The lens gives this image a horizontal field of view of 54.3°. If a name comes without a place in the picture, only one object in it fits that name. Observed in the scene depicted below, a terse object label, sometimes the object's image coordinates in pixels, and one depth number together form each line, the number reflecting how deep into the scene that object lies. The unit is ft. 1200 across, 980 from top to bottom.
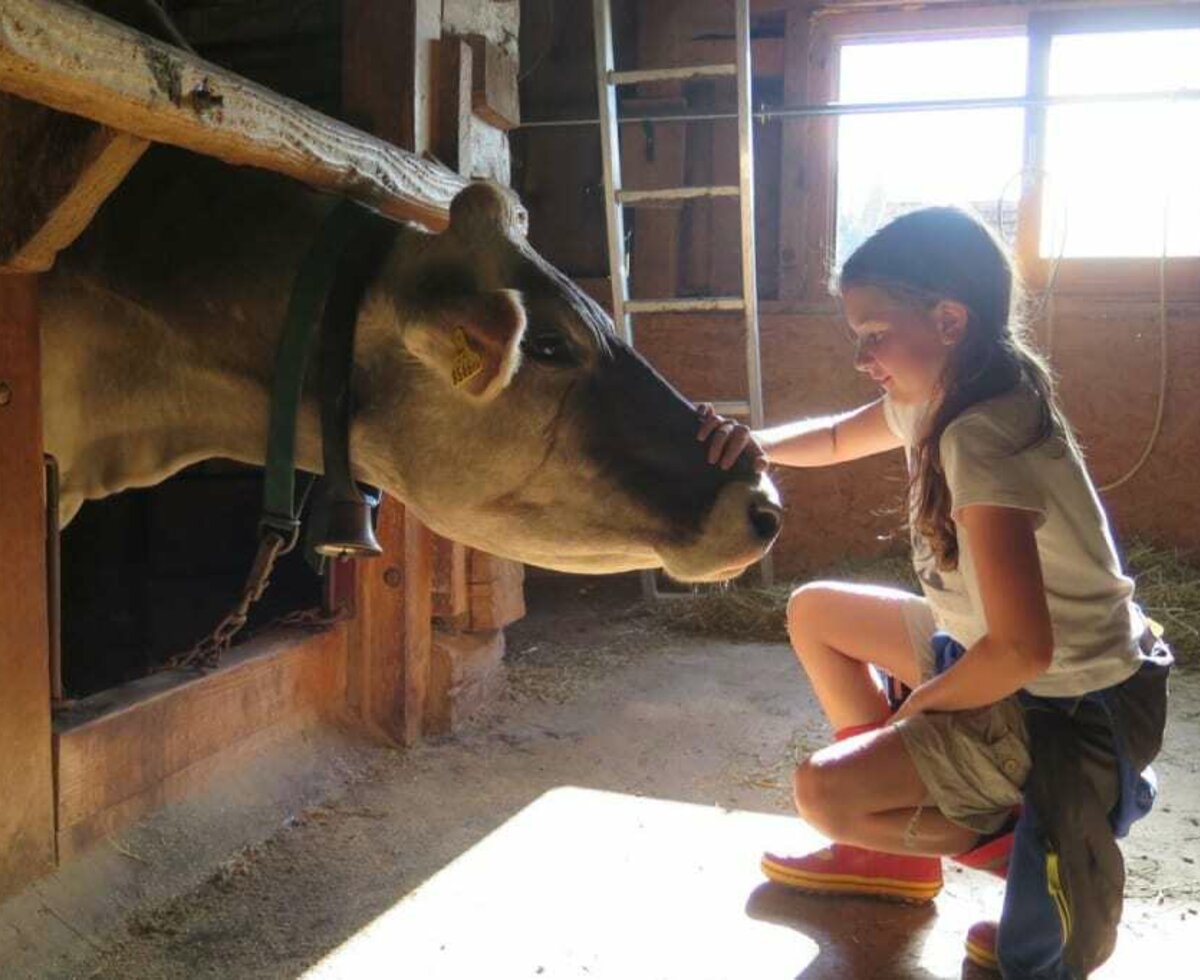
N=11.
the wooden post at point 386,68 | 9.23
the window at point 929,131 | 19.43
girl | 5.87
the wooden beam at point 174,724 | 6.92
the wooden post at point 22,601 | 6.11
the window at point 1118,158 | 17.93
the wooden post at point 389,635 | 10.13
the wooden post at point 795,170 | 19.65
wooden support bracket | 5.39
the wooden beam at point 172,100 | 4.42
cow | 5.67
